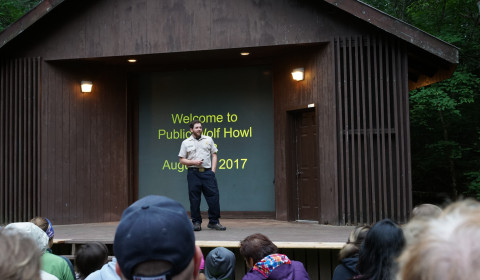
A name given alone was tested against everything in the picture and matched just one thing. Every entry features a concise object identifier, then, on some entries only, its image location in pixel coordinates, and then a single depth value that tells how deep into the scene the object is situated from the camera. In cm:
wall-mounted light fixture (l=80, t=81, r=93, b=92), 1034
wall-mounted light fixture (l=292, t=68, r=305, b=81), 966
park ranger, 816
